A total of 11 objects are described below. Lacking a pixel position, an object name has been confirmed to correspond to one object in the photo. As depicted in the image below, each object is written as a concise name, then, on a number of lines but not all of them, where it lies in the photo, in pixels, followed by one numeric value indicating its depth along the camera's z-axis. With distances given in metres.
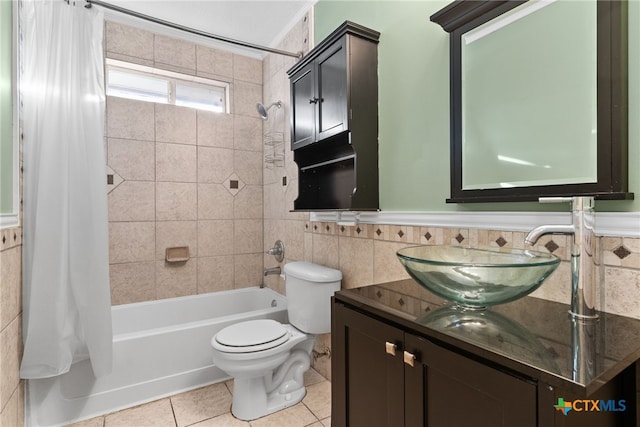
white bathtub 1.70
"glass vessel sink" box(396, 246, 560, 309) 0.77
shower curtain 1.56
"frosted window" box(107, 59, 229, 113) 2.54
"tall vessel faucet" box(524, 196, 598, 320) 0.78
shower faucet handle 2.65
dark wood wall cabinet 1.56
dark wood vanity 0.59
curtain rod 1.70
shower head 2.60
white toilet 1.70
